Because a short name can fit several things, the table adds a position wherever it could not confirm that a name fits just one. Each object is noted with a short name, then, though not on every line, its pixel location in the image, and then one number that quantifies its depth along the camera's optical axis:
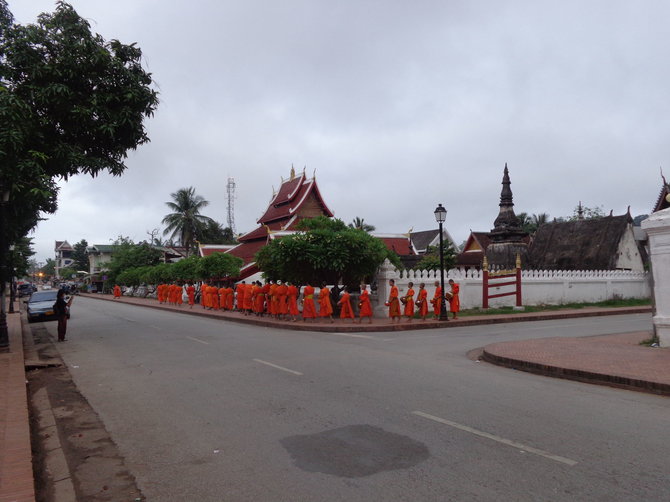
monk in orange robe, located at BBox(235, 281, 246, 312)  22.71
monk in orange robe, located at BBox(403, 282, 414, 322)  17.44
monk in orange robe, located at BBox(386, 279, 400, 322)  17.22
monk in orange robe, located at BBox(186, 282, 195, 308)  30.42
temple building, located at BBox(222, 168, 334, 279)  34.62
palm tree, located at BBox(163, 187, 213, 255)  54.50
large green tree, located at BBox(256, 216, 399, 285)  17.42
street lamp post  16.83
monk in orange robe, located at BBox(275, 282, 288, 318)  18.89
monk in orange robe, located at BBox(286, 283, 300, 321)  18.83
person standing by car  14.29
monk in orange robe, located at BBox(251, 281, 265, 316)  20.77
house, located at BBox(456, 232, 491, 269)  44.76
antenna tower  75.68
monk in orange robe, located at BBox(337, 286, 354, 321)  18.01
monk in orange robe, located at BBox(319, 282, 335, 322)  17.47
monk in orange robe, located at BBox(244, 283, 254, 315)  22.40
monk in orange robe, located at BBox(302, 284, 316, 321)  17.75
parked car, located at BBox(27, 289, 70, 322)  22.56
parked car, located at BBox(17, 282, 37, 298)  63.53
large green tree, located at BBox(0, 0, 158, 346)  12.02
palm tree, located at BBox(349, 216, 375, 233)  62.56
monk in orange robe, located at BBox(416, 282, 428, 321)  17.98
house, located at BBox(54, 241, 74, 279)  136.38
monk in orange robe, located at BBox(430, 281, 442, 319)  18.62
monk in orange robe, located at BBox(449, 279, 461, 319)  18.31
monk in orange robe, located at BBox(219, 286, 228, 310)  26.18
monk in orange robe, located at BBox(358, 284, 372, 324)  17.06
